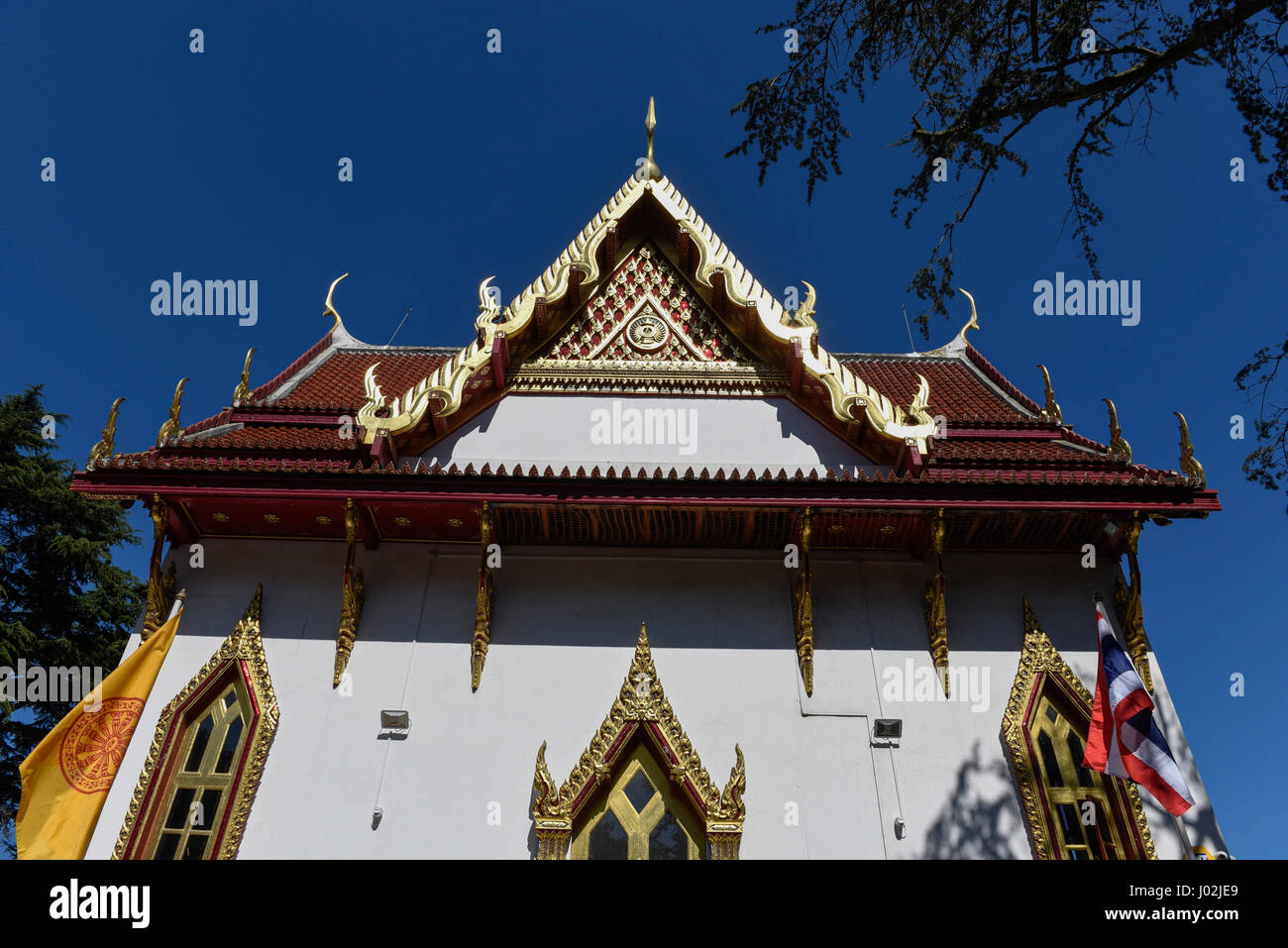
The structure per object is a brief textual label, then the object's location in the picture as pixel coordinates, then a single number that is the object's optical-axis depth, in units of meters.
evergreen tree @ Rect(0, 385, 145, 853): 14.94
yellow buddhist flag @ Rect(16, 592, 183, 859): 6.69
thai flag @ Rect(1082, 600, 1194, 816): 6.12
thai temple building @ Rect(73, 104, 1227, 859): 6.88
